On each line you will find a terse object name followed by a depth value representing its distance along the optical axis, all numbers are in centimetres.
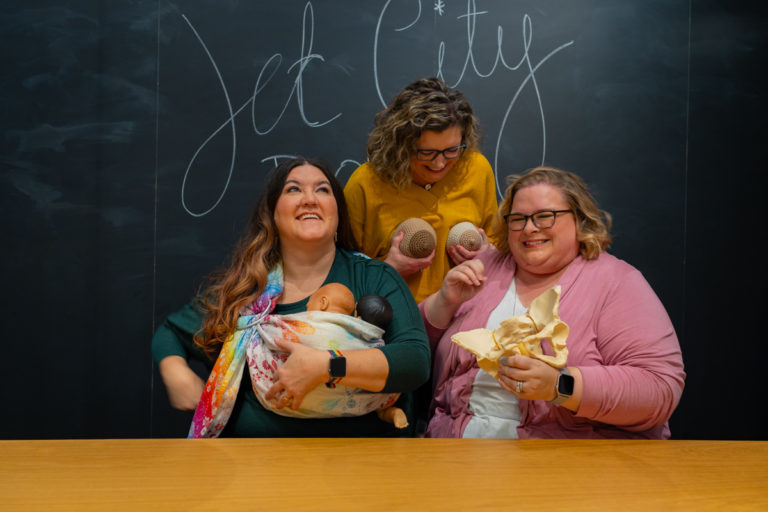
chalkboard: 306
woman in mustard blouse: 250
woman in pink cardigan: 187
